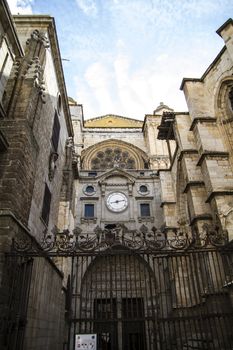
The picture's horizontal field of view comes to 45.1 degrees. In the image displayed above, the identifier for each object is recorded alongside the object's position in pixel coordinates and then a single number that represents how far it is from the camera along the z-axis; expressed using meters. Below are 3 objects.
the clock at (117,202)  19.58
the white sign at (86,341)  5.82
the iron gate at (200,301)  6.04
